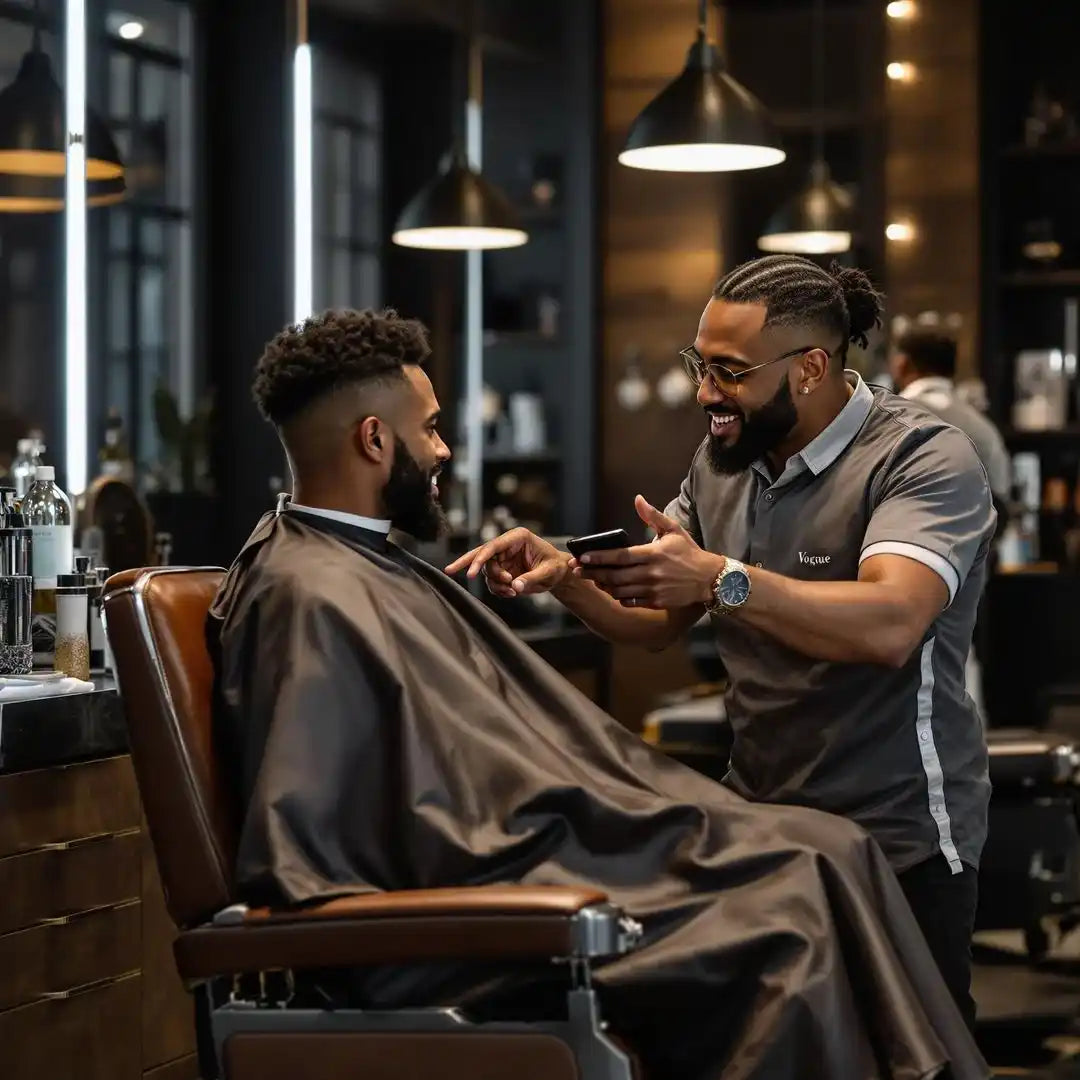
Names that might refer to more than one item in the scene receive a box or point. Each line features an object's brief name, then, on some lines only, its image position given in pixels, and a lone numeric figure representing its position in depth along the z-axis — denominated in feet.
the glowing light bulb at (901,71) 22.48
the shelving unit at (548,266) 23.09
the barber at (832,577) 7.05
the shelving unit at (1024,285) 23.86
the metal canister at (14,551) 9.41
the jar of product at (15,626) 9.44
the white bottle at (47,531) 10.17
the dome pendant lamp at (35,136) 13.35
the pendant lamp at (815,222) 20.63
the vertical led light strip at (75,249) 14.34
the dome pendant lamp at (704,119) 13.14
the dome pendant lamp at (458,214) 18.16
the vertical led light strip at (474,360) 23.73
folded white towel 9.00
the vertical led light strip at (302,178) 19.57
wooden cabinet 8.73
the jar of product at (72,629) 9.61
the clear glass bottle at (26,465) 11.43
